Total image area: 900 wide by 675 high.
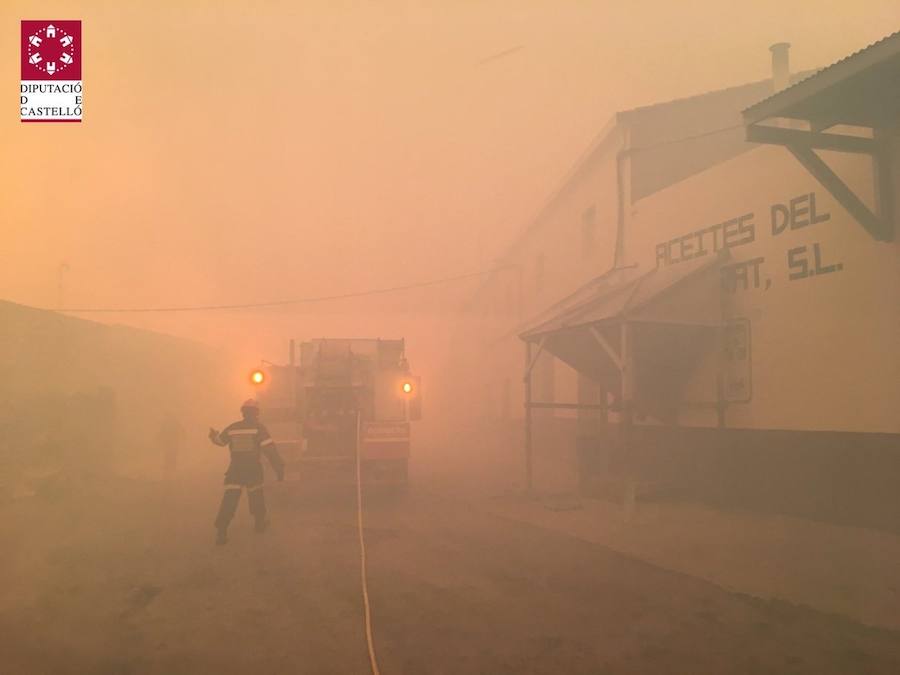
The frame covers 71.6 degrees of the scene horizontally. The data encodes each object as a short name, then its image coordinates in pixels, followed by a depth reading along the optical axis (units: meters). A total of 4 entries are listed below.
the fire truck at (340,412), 11.26
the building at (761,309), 8.16
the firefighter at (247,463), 7.98
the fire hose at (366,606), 4.16
